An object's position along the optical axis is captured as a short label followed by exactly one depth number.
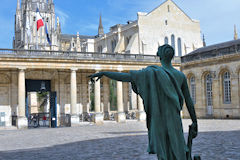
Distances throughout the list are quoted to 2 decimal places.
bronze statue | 4.46
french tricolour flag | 31.79
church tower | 82.50
